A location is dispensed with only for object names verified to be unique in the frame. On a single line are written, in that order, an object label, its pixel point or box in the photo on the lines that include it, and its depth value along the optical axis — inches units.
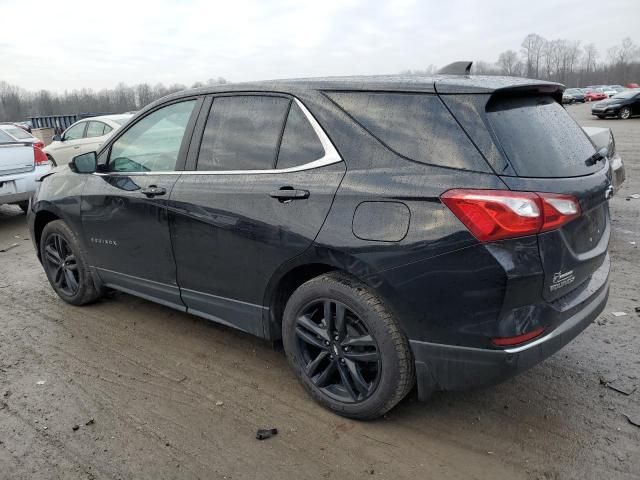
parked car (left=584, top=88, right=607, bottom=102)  2375.6
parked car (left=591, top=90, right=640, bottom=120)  1066.7
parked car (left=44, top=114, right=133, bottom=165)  490.3
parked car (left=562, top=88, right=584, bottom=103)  2143.5
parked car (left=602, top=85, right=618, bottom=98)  2447.6
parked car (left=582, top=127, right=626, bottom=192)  217.0
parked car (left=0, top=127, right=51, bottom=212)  305.6
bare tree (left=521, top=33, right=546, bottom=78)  4731.8
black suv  90.4
